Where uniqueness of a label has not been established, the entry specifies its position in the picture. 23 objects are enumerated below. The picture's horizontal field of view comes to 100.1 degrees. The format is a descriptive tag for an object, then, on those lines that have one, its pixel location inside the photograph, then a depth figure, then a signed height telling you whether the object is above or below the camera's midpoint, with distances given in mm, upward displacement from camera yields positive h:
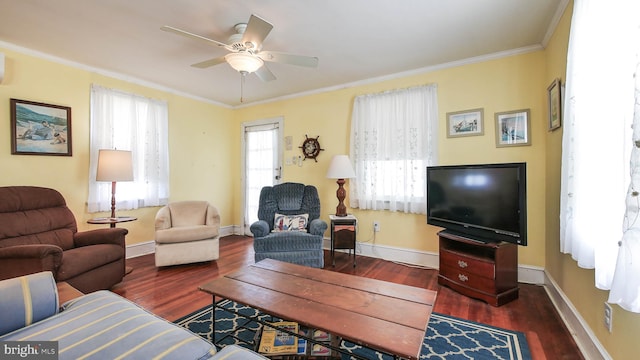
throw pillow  3405 -559
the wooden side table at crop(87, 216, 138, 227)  2904 -455
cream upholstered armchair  3193 -671
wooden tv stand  2326 -837
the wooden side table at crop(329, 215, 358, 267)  3346 -681
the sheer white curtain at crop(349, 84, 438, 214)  3303 +414
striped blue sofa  1007 -632
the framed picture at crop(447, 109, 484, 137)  3037 +643
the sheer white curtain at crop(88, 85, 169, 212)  3367 +513
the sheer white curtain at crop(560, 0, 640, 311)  1215 +255
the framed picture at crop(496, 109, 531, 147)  2789 +532
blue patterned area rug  1696 -1105
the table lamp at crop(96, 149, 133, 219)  3023 +139
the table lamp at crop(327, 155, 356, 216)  3459 +86
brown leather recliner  2000 -567
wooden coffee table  1173 -681
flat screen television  2262 -214
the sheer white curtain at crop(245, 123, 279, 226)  4738 +333
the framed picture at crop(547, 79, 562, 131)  2211 +644
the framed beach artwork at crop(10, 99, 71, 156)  2820 +564
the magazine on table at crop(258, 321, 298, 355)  1516 -956
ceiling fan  1968 +1039
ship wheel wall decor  4168 +490
